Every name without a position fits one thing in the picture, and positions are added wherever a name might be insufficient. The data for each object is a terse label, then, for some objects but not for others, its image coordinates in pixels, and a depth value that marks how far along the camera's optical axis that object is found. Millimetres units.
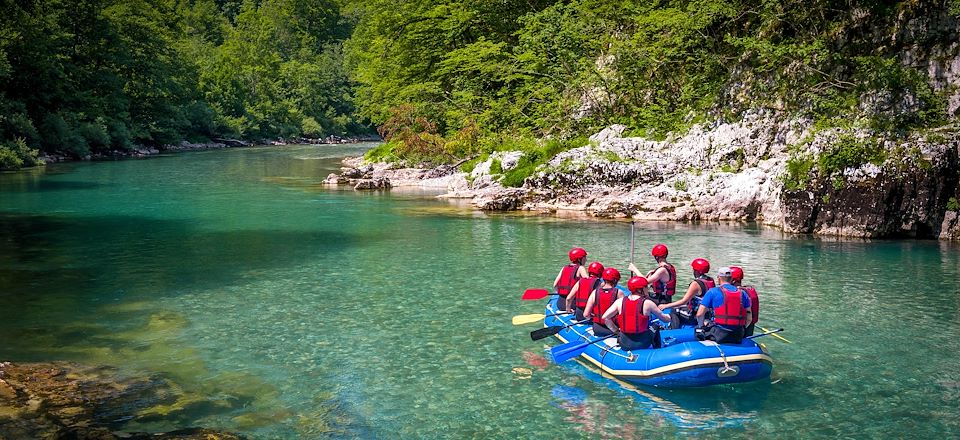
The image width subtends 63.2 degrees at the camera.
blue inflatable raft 9609
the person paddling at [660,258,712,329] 10969
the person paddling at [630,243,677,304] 12250
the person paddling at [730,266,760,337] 10102
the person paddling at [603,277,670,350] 10031
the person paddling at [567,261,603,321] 11305
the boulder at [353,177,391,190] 34962
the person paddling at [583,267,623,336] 10516
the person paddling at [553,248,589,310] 12281
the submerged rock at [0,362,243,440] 8141
